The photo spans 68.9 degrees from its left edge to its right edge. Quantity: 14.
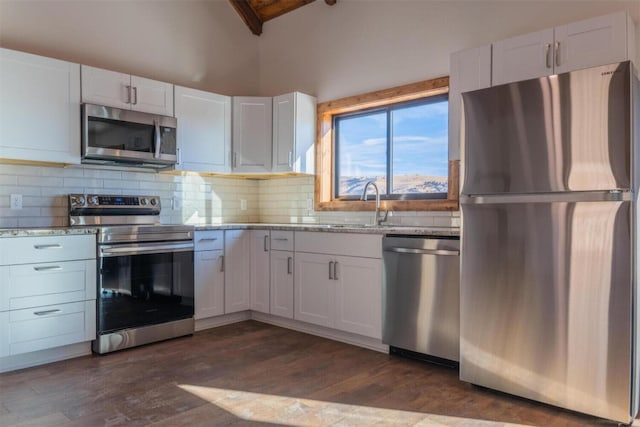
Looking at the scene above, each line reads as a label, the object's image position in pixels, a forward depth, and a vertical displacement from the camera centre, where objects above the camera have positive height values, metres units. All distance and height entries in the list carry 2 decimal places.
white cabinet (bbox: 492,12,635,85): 2.48 +0.88
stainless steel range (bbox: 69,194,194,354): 3.21 -0.53
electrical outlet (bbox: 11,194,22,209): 3.29 -0.01
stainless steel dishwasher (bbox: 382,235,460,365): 2.83 -0.60
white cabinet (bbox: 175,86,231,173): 3.98 +0.63
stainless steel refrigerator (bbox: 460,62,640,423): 2.11 -0.18
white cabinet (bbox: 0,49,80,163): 3.04 +0.62
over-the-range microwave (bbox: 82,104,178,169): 3.35 +0.48
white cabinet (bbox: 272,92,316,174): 4.23 +0.64
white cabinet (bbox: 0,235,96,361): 2.82 -0.59
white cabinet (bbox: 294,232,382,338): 3.25 -0.59
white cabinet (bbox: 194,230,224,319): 3.79 -0.60
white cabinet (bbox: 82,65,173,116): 3.40 +0.84
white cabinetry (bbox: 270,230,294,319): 3.82 -0.60
